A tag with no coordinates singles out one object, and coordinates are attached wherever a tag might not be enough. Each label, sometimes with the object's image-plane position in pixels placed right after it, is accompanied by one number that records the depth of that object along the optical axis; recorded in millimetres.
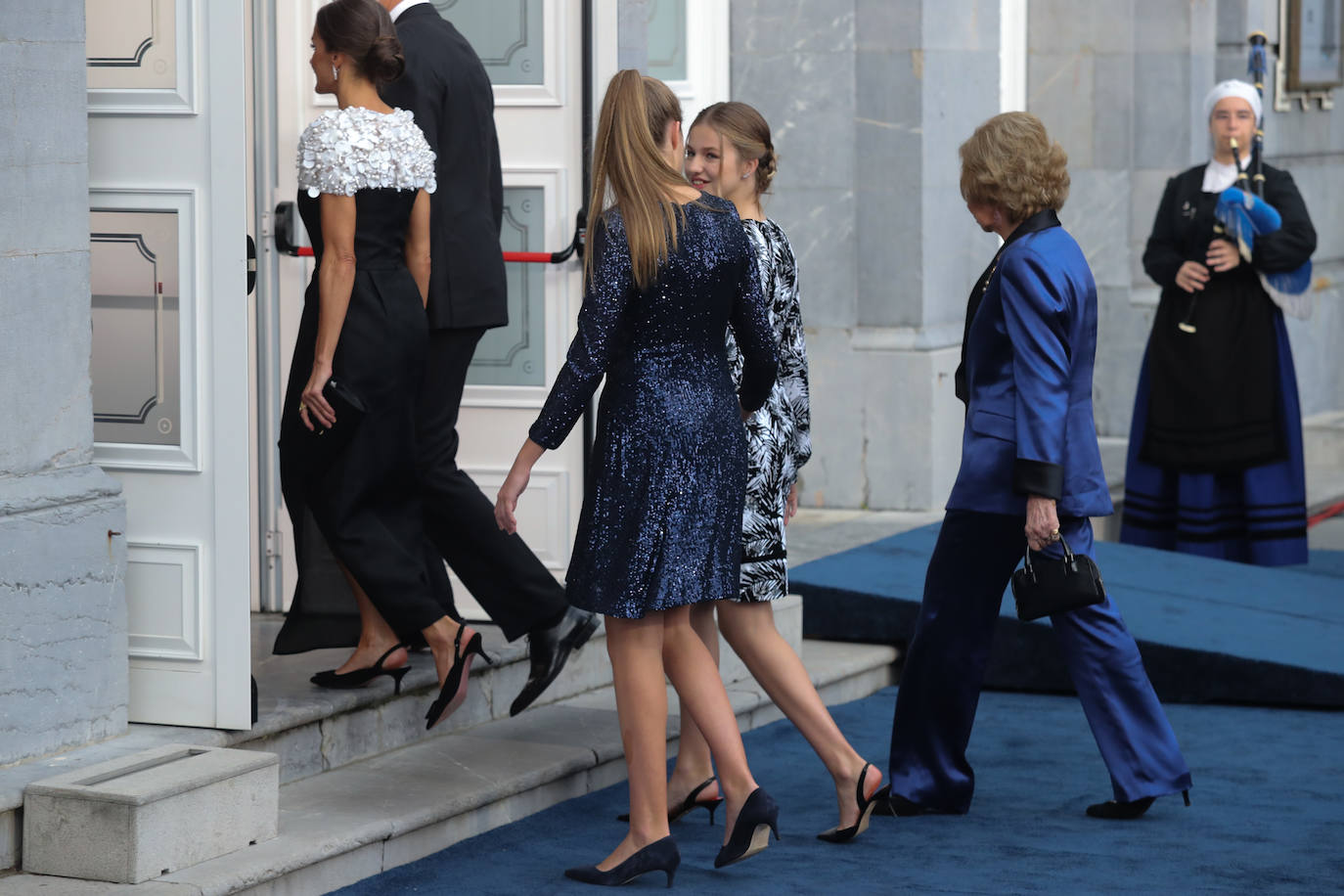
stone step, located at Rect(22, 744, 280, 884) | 7785
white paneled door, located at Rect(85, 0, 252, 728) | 8703
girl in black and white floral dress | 9141
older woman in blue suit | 9008
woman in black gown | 9359
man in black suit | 10141
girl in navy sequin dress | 8148
